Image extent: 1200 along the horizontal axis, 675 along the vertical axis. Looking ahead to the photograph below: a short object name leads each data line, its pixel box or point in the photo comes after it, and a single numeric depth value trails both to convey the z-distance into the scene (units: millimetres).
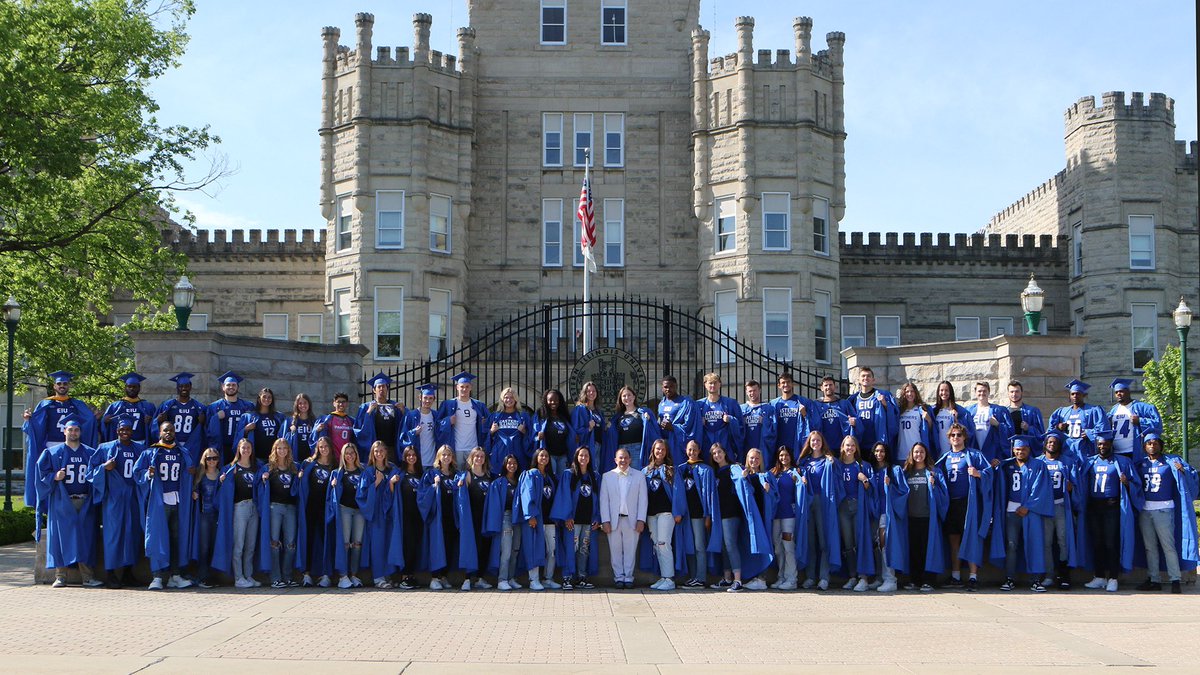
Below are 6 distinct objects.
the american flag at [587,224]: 28844
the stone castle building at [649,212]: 35812
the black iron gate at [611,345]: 32750
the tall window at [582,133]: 37344
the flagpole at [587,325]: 31472
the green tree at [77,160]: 21000
